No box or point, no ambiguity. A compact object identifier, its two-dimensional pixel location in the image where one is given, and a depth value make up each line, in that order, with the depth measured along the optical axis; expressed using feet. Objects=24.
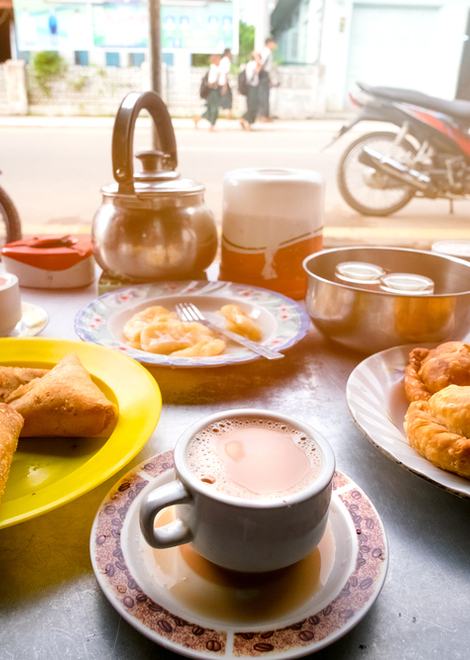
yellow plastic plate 1.52
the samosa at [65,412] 1.90
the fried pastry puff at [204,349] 2.57
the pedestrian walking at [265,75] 9.73
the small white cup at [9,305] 2.69
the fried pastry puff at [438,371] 2.10
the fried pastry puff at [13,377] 2.13
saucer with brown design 1.12
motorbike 10.19
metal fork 2.54
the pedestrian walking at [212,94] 8.89
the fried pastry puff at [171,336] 2.62
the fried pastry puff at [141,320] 2.72
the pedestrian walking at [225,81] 8.79
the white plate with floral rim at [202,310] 2.50
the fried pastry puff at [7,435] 1.58
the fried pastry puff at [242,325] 2.83
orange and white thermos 3.25
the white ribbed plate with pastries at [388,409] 1.61
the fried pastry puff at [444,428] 1.62
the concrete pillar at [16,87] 14.08
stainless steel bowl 2.47
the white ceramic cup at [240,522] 1.18
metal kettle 3.14
